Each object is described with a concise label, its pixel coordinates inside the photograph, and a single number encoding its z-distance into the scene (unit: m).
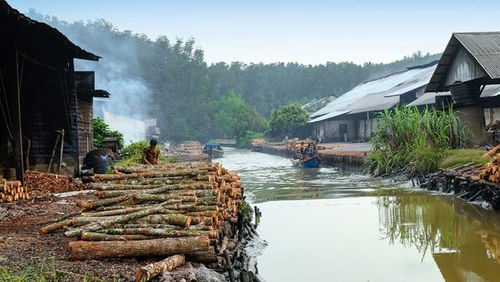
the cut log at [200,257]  6.10
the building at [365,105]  35.00
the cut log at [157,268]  5.07
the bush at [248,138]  61.53
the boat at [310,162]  27.69
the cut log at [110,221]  6.29
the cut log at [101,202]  7.32
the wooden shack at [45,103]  13.45
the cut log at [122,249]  5.89
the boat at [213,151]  42.62
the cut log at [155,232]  6.16
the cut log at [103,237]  6.09
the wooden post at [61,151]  15.33
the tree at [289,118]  51.53
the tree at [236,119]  64.94
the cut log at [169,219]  6.41
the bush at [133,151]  21.60
